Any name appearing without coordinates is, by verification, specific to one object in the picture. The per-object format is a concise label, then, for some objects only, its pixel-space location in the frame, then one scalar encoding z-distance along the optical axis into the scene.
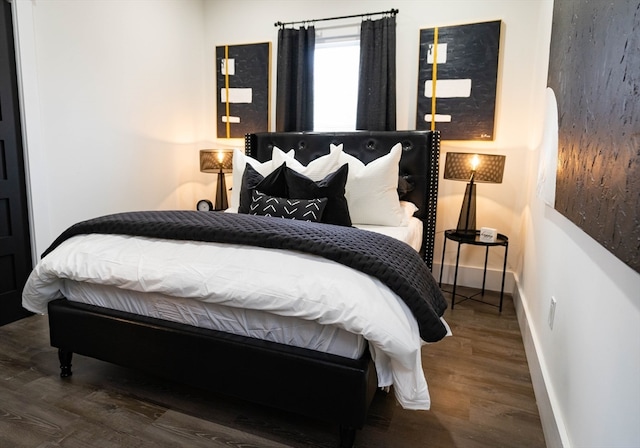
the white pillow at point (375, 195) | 2.85
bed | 1.48
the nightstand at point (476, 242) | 3.03
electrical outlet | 1.83
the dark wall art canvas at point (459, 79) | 3.29
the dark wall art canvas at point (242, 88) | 4.06
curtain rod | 3.47
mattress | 1.53
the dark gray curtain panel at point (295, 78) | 3.79
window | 3.77
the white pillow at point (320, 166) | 2.98
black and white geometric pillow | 2.46
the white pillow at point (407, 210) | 2.94
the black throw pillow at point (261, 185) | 2.78
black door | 2.57
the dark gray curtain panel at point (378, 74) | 3.49
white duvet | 1.43
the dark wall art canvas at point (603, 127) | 0.96
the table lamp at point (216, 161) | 3.84
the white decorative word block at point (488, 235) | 3.04
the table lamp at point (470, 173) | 3.04
